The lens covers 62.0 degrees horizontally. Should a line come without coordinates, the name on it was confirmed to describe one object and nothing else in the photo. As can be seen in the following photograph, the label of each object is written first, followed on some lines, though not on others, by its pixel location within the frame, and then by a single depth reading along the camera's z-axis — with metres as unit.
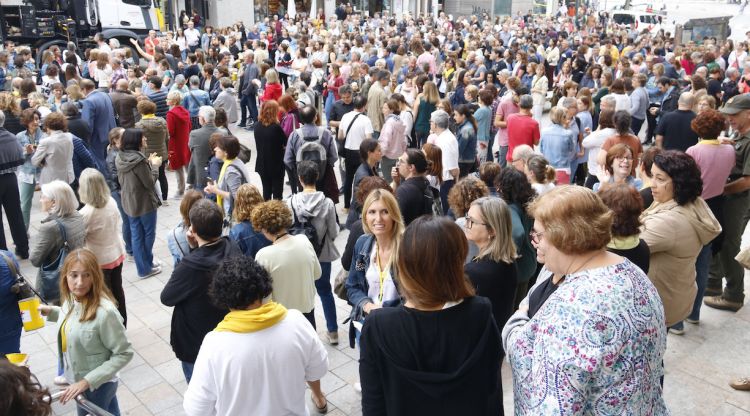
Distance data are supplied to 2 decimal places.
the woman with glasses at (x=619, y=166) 5.57
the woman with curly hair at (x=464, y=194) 4.74
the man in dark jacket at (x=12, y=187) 6.93
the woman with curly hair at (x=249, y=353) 2.90
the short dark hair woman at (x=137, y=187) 6.74
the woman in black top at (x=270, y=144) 8.21
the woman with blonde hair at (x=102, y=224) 5.33
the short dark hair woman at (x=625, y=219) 3.86
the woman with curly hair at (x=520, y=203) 4.59
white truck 18.72
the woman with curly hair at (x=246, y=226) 4.86
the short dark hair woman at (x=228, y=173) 6.50
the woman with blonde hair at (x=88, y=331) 3.62
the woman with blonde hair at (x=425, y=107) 9.94
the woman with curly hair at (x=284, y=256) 4.37
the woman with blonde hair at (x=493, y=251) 3.80
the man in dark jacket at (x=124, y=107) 9.59
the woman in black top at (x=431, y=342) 2.28
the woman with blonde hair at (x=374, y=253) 4.03
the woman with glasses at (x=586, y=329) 2.13
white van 32.81
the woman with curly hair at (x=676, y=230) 4.40
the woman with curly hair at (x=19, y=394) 2.01
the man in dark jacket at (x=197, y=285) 3.86
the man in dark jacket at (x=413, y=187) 5.59
